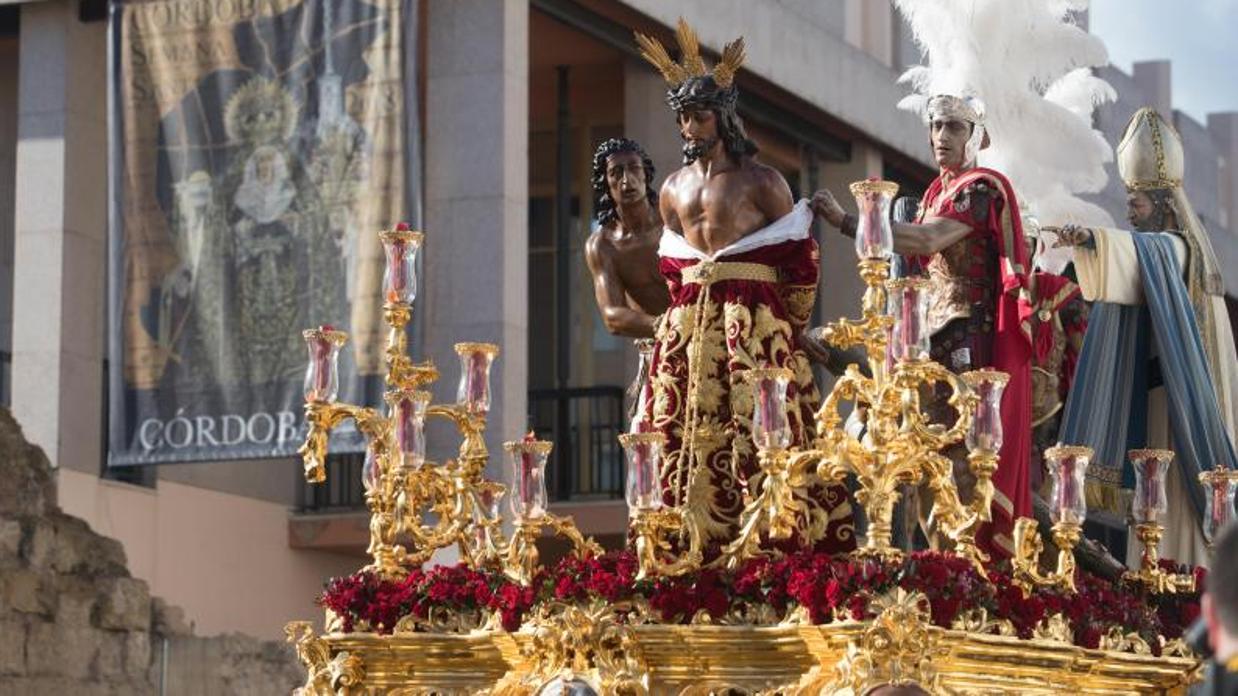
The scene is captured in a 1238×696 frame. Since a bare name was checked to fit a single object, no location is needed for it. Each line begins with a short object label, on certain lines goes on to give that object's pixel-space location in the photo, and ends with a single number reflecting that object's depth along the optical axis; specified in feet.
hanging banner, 117.59
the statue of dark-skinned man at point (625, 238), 66.17
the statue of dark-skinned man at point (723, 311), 59.45
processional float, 52.88
